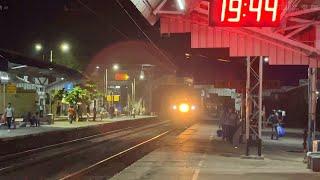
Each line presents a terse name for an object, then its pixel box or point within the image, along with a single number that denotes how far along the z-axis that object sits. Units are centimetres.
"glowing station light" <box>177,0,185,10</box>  1704
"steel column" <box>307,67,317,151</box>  2145
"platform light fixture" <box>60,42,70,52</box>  7656
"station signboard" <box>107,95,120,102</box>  7912
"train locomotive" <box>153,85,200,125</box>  6800
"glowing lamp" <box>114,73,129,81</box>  7739
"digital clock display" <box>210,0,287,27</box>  1470
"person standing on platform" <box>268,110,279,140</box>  3470
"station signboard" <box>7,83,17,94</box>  4247
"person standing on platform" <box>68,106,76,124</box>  5411
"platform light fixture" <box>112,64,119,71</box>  9919
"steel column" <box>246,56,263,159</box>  2130
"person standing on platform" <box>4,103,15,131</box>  3894
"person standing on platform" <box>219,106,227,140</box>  3168
